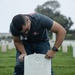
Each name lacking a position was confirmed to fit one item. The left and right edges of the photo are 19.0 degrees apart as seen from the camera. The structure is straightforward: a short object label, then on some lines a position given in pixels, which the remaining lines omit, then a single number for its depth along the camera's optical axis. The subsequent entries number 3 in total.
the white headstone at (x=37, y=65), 3.63
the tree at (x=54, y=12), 52.37
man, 3.40
